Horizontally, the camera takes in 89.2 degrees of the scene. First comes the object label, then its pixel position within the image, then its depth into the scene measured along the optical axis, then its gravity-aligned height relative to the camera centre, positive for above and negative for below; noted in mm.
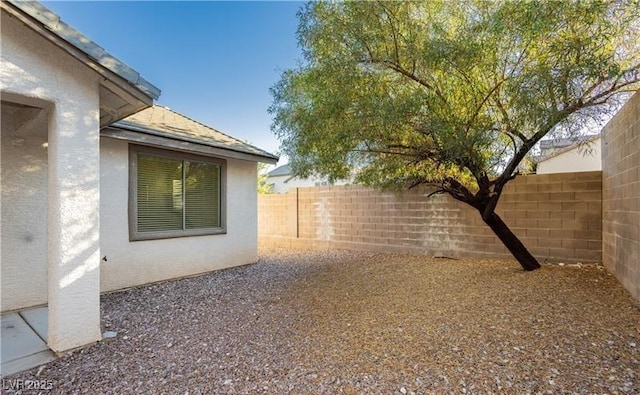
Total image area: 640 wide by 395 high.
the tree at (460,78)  3936 +1690
